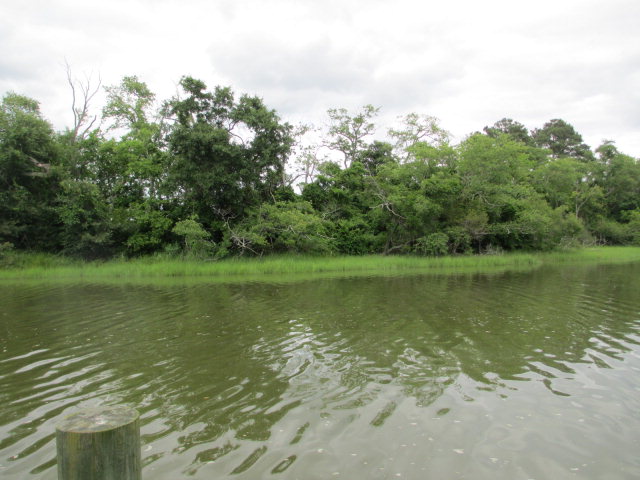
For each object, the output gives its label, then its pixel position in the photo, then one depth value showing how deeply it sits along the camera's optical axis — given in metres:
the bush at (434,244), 25.22
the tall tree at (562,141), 53.22
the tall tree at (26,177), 23.05
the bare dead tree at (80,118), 27.72
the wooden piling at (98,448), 2.19
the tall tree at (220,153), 22.72
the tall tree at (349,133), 33.19
